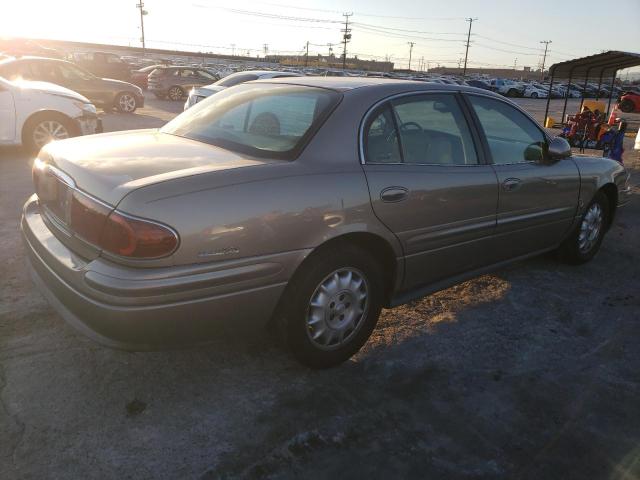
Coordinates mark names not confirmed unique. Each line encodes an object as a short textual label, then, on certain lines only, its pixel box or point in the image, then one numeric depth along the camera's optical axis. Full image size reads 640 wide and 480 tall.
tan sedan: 2.23
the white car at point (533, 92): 48.75
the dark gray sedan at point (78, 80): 11.05
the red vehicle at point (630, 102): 30.34
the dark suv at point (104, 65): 25.06
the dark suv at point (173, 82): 22.53
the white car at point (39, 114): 7.74
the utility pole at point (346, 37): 97.00
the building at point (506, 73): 127.06
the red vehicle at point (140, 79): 25.75
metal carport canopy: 11.05
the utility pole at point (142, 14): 78.78
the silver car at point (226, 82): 10.75
